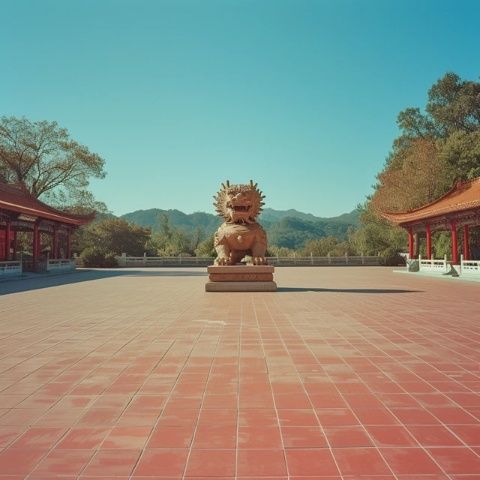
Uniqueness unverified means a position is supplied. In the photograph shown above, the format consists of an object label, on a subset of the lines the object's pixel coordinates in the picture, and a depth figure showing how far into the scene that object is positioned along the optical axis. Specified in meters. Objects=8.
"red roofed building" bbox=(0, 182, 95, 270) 20.08
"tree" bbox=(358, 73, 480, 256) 27.39
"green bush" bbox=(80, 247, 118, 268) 34.00
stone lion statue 12.20
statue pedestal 11.84
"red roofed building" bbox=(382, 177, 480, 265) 18.75
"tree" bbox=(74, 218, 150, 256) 38.78
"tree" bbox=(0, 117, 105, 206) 31.53
